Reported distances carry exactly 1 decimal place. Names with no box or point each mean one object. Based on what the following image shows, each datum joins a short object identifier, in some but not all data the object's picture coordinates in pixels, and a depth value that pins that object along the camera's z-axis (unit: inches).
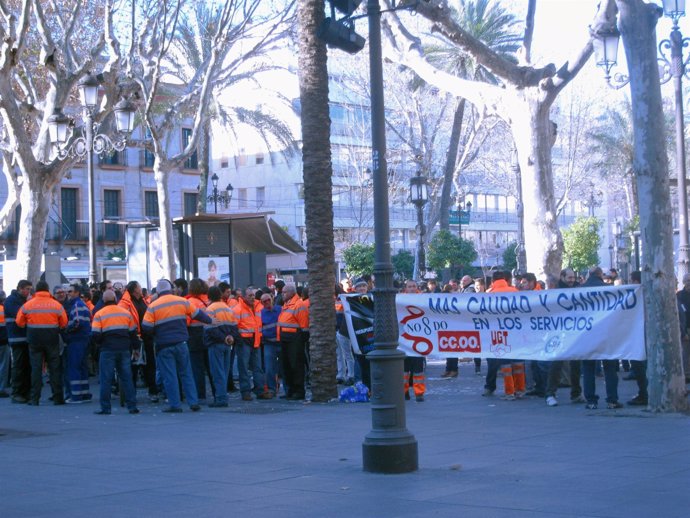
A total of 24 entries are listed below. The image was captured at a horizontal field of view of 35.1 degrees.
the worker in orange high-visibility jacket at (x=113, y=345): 608.4
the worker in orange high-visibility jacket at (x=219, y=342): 636.1
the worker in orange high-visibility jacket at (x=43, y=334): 662.5
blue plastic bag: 633.6
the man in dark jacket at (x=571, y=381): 584.1
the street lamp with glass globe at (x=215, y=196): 1578.5
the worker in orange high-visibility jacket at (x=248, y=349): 673.0
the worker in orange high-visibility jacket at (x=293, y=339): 660.1
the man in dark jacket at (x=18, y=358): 698.2
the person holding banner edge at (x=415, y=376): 621.3
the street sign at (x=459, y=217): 1828.4
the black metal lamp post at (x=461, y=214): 1820.1
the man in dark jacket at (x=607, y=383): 543.5
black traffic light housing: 387.2
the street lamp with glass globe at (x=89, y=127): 907.4
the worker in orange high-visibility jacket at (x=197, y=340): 641.6
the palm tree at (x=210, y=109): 1253.7
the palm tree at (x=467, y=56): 1535.4
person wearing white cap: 599.5
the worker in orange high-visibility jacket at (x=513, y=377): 614.2
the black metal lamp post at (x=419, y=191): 1206.3
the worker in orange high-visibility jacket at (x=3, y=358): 737.0
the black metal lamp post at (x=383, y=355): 373.1
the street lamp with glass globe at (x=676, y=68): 774.5
